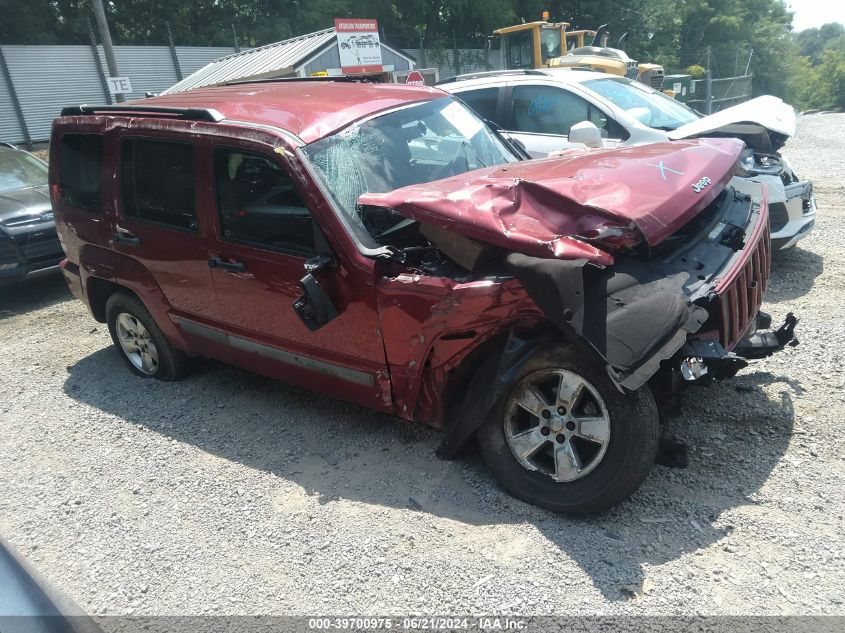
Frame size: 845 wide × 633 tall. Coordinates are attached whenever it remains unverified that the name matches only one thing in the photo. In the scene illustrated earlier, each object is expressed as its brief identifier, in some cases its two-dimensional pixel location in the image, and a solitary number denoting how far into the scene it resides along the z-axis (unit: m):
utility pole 12.18
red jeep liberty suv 2.86
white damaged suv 5.57
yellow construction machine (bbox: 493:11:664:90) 16.48
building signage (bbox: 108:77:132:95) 11.17
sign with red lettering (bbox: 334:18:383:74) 13.91
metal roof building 13.44
